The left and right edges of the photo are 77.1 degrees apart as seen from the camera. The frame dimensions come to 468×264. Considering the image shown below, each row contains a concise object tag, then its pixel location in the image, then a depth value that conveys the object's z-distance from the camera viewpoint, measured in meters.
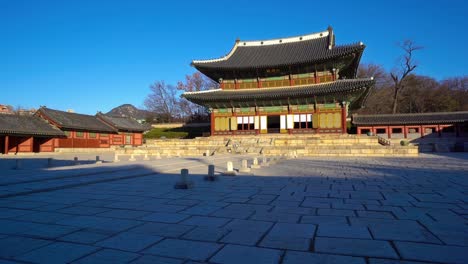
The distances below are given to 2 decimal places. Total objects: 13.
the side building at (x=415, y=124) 32.09
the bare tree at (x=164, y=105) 60.97
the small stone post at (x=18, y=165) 13.27
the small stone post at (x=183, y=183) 7.45
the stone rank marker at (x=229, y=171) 10.03
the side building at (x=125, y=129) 40.75
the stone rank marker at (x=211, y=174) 8.93
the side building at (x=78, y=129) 33.41
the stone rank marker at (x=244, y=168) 10.92
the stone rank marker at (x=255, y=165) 12.40
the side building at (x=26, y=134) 27.59
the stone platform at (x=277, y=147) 20.31
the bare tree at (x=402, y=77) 47.73
